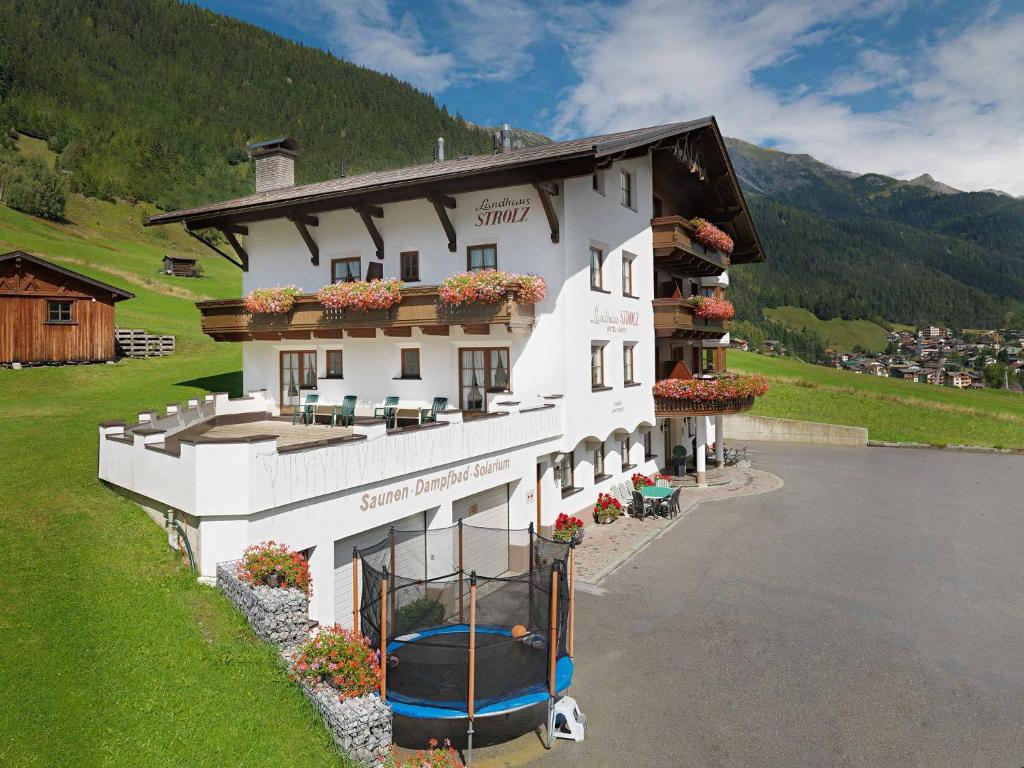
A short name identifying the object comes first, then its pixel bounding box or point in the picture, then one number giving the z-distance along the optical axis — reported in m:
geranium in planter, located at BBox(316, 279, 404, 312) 19.72
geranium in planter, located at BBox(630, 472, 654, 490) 23.00
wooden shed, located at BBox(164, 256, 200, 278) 64.62
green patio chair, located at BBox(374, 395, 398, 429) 20.03
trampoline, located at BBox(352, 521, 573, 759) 9.28
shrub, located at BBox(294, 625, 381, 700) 8.75
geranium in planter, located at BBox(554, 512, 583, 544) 18.45
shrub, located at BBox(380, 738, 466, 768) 8.02
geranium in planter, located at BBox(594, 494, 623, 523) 21.33
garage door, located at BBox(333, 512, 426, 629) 11.52
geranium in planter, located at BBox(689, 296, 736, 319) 26.02
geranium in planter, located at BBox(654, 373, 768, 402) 24.94
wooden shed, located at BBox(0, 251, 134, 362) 27.41
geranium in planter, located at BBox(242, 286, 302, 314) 21.42
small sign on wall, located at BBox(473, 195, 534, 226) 19.62
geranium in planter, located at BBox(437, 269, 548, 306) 17.97
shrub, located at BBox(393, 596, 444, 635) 10.02
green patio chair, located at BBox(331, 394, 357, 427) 20.72
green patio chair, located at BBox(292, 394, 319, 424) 21.89
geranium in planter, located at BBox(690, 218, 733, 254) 26.36
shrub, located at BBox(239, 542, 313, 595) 9.84
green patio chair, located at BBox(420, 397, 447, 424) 18.92
